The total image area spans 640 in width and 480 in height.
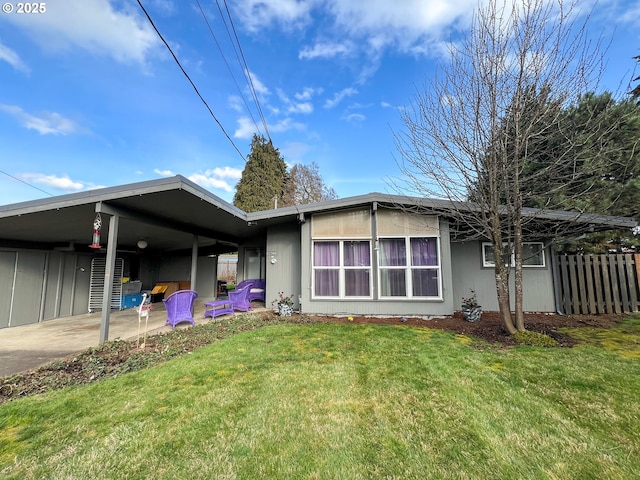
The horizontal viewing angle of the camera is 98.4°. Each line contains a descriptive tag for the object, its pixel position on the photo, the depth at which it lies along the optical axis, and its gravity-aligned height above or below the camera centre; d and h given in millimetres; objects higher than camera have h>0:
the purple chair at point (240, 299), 8180 -850
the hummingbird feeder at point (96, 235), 4727 +618
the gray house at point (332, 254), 6719 +459
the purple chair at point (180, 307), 6225 -838
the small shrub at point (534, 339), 4770 -1215
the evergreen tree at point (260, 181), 23125 +7641
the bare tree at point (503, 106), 4996 +3205
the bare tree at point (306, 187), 23562 +7210
